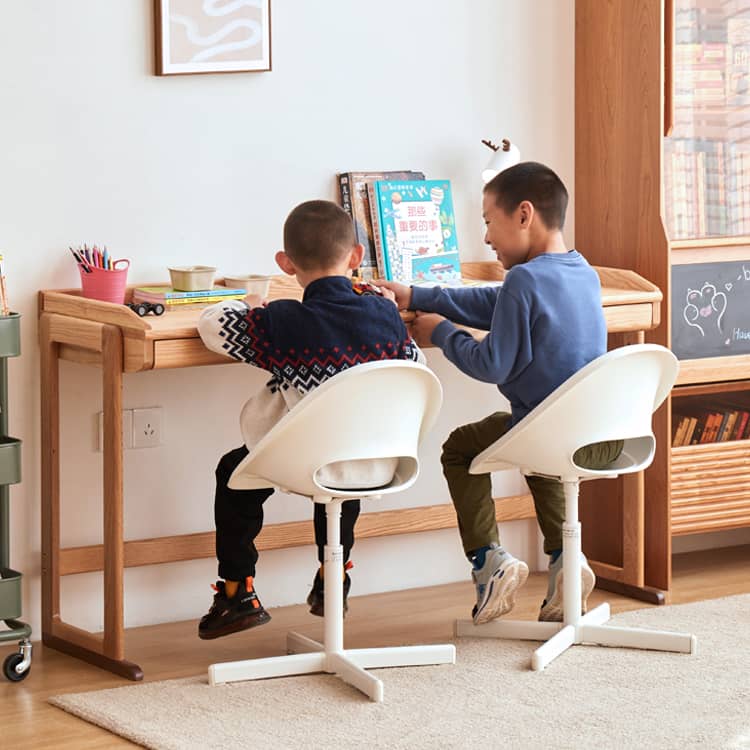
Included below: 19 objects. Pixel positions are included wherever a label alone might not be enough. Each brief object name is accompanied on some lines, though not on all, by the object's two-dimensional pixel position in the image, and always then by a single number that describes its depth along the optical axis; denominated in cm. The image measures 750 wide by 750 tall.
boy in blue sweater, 481
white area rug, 422
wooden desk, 475
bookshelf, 586
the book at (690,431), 620
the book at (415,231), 570
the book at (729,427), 626
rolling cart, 479
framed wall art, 529
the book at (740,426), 627
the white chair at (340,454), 433
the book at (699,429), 622
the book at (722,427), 626
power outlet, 545
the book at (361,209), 571
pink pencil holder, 507
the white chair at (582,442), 461
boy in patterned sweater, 455
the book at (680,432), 618
